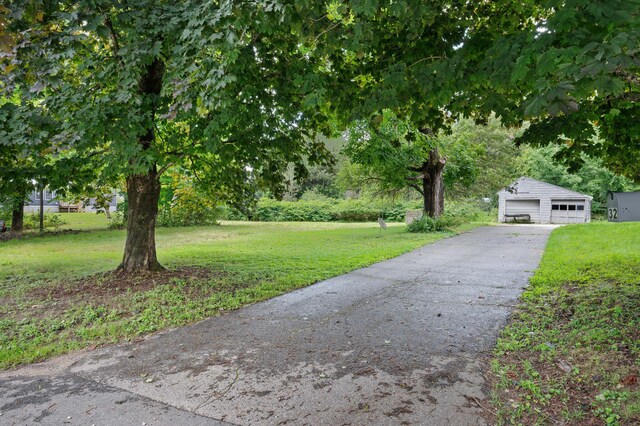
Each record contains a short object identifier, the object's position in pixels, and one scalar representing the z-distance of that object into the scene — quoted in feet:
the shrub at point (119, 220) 70.09
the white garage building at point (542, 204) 97.35
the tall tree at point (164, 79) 13.74
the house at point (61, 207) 123.75
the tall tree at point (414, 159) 52.42
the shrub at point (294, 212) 110.42
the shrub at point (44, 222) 67.05
